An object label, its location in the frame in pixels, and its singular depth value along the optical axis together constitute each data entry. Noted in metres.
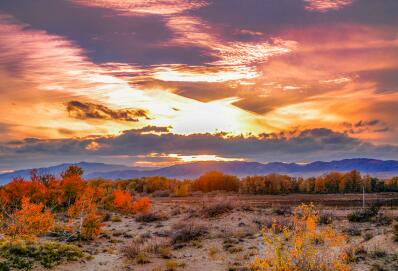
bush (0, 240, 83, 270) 15.52
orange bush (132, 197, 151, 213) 40.77
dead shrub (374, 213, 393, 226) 24.79
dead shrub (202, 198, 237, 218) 33.25
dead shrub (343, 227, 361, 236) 21.89
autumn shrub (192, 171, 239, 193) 83.44
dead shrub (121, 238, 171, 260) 19.68
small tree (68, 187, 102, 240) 23.45
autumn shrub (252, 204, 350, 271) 12.44
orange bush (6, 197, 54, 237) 21.08
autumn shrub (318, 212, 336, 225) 26.13
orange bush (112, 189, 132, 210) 41.78
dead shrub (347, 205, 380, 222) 26.71
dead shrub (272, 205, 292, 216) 32.33
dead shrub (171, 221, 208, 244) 23.86
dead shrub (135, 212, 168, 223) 34.84
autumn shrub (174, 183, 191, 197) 71.64
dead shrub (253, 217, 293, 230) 24.73
